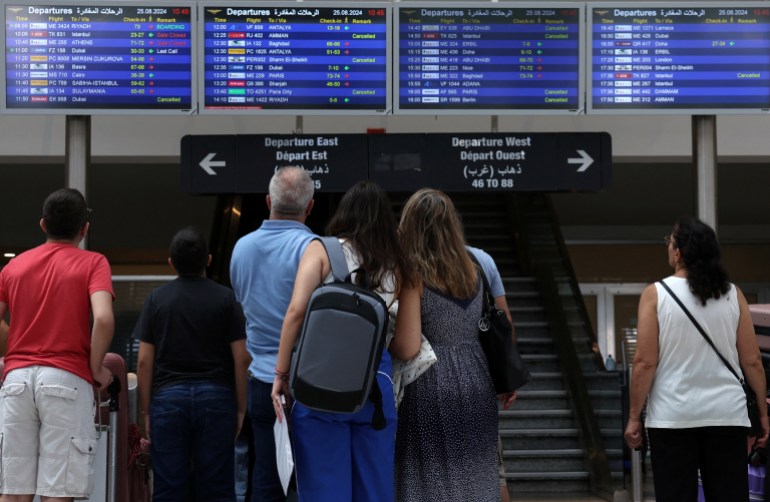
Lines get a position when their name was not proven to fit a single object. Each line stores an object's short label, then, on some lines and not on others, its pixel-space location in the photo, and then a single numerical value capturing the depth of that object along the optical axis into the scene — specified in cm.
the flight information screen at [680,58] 718
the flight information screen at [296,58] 709
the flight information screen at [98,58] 699
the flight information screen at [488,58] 715
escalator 827
